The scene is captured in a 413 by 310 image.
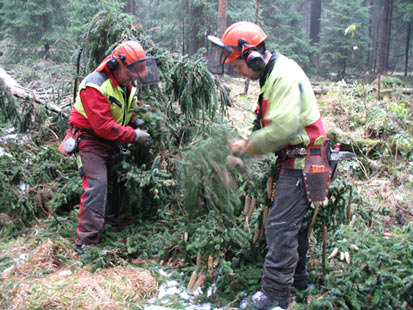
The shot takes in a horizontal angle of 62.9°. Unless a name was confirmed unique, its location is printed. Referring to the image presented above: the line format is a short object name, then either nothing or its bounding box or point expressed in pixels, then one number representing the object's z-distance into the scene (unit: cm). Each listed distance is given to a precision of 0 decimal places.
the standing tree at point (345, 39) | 2258
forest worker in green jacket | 265
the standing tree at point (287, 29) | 2323
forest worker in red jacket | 385
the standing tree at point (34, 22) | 1298
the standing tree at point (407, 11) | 1933
